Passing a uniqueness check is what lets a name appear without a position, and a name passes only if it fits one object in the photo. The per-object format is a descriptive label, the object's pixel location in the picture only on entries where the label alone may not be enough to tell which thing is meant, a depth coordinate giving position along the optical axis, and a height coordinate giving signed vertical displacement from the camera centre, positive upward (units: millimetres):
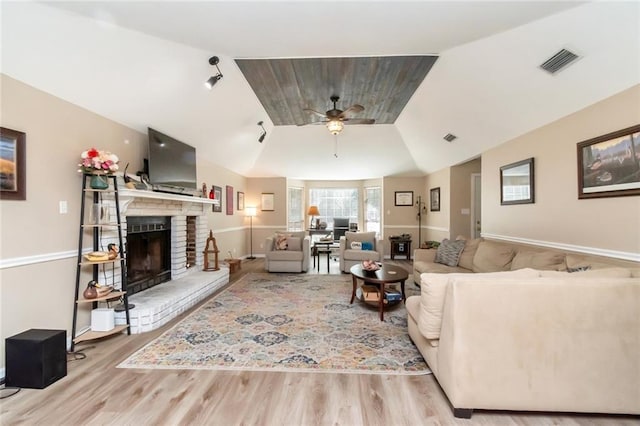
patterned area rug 2463 -1293
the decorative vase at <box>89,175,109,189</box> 2760 +294
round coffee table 3455 -825
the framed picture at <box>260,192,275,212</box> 8578 +381
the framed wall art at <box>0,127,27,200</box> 2197 +381
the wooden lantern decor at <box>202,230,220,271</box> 5156 -784
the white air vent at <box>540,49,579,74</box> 2547 +1362
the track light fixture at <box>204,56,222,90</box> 3301 +1647
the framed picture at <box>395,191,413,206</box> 8453 +376
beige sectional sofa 1782 -841
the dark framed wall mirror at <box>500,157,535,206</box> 3836 +388
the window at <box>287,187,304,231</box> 8914 +20
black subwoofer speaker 2111 -1083
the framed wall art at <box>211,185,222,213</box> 6129 +316
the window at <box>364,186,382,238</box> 8906 +96
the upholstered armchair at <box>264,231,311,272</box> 5973 -854
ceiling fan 4056 +1348
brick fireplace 3217 -646
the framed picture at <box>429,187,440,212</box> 7328 +304
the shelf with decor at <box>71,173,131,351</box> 2740 -392
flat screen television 3791 +708
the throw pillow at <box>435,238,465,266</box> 4500 -663
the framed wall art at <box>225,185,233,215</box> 6996 +319
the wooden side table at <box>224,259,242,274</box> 6109 -1114
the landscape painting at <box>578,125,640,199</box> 2432 +410
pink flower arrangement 2691 +488
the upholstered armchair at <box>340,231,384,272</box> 5906 -793
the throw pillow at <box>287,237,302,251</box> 6258 -702
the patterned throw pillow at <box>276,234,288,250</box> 6229 -655
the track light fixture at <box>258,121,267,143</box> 6152 +1655
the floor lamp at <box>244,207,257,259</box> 8094 -117
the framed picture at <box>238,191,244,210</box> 7812 +325
